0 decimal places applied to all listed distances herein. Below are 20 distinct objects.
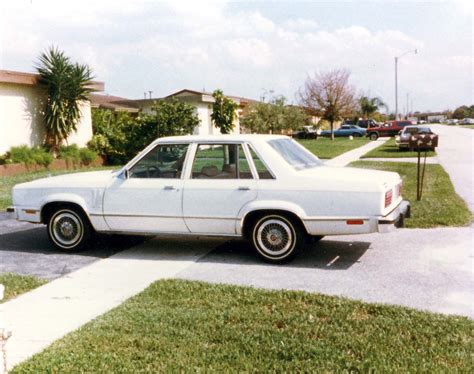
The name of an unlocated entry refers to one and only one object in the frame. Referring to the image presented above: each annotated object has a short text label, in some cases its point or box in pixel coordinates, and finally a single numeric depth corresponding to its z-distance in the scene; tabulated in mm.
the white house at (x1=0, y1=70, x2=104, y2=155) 17766
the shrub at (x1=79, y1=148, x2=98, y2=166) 19922
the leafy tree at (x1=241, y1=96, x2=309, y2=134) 38688
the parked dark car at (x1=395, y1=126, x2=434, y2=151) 26891
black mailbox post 10203
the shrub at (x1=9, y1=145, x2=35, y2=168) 17531
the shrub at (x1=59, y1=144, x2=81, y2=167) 19219
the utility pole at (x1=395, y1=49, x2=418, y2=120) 51462
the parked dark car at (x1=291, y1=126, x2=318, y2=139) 47875
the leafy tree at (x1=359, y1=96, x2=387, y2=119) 80812
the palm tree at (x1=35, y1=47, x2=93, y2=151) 18828
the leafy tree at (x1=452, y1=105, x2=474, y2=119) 147612
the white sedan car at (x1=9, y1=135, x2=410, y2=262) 6363
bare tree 52969
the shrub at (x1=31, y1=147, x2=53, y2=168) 17953
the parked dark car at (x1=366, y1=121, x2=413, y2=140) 45250
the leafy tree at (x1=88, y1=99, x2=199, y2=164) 20906
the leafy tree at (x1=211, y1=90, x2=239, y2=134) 29797
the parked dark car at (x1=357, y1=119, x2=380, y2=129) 55794
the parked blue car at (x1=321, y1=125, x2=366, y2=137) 52656
